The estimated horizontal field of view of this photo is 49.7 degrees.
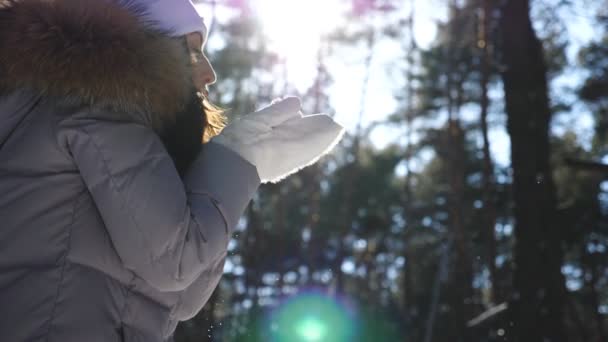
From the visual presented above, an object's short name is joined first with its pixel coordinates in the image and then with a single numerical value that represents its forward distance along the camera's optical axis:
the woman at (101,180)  1.34
